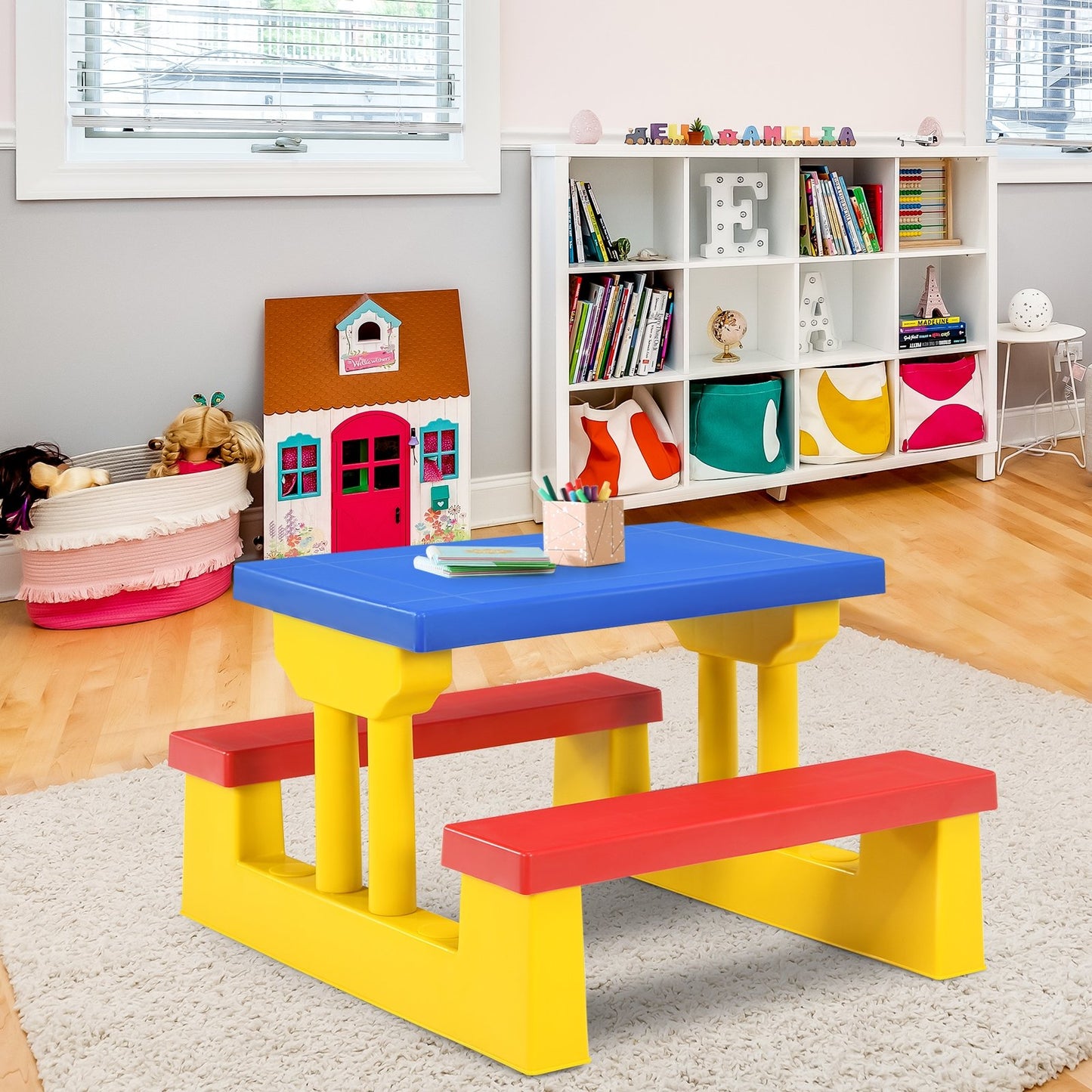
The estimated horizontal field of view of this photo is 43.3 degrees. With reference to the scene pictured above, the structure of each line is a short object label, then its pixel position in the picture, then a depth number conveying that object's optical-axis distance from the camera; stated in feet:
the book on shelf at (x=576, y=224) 11.51
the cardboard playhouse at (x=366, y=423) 10.64
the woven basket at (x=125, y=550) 9.41
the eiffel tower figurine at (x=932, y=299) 13.64
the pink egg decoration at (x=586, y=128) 11.50
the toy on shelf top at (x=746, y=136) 11.76
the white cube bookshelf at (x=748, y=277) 11.69
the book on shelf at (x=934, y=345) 13.25
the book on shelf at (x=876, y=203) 12.91
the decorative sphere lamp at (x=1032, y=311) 14.05
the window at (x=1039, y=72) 14.65
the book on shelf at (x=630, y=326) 11.78
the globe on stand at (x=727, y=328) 12.50
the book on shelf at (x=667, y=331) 12.06
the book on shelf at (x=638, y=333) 11.85
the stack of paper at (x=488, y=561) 4.74
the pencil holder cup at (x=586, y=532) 4.90
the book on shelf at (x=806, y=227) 12.55
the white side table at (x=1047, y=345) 13.87
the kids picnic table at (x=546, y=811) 4.23
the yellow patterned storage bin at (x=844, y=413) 12.77
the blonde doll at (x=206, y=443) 10.17
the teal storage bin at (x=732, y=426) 12.32
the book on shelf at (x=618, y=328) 11.71
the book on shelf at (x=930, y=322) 13.30
